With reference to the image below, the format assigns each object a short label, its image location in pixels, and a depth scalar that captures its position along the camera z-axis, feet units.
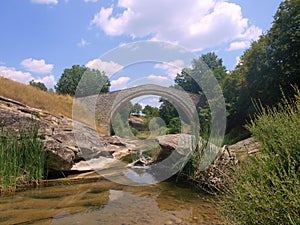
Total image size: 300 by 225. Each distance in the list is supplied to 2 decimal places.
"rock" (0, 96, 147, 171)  15.12
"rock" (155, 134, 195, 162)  14.11
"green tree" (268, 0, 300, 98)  34.68
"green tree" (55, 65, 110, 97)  112.88
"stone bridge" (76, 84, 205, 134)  47.24
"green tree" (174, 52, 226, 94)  38.58
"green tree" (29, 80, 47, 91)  143.11
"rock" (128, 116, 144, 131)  75.54
